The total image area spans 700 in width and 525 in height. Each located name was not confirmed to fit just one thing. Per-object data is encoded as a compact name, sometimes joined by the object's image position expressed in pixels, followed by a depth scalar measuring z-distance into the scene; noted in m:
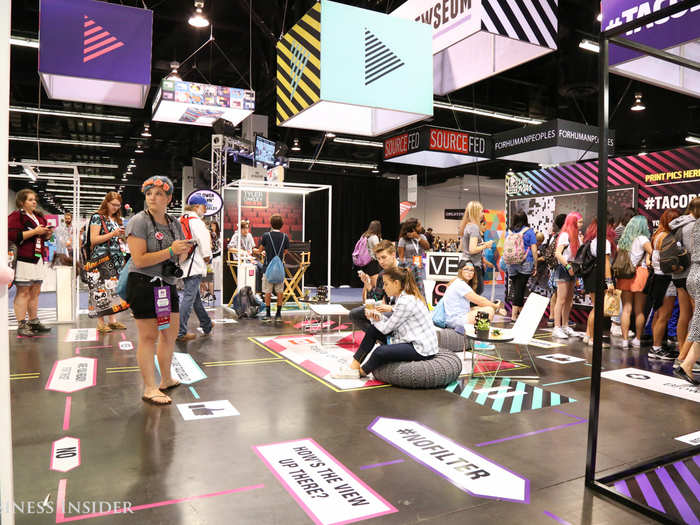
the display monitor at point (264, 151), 10.82
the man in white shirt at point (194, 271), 5.55
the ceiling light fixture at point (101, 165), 19.42
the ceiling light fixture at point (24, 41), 7.85
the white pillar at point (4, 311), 1.28
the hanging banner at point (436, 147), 6.81
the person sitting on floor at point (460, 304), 5.01
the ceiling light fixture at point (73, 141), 14.90
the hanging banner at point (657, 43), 3.24
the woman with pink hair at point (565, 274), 6.64
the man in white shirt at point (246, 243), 8.97
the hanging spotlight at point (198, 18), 6.70
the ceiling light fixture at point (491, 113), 11.32
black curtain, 14.83
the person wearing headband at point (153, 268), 3.44
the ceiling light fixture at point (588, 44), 7.69
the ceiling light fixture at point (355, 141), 16.00
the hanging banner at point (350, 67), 3.87
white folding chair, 4.82
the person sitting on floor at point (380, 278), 4.80
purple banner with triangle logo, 4.13
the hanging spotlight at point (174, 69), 8.81
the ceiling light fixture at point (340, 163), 19.11
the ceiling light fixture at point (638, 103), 10.18
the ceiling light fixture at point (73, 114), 11.69
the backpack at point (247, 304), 8.14
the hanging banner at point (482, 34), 3.70
